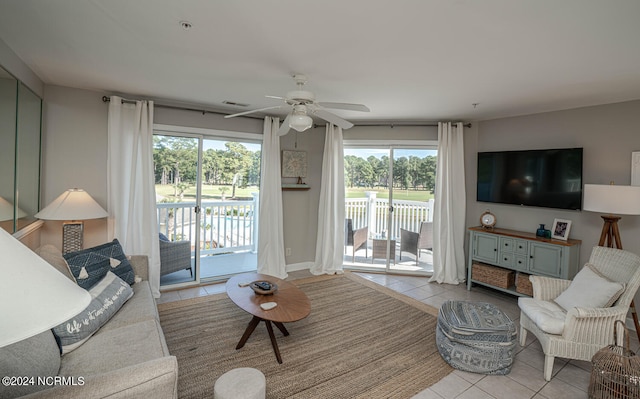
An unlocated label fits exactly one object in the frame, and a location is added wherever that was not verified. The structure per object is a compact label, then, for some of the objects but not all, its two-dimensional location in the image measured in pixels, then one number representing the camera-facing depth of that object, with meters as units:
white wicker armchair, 2.32
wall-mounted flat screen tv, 3.67
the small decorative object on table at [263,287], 2.84
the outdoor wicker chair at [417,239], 4.98
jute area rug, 2.29
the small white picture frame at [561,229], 3.71
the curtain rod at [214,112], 3.63
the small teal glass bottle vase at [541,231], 3.84
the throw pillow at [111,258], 2.46
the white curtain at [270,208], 4.57
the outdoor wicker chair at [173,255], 4.03
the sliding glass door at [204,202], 4.11
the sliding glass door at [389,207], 5.00
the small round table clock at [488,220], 4.41
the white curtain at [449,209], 4.66
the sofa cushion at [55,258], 2.39
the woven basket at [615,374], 1.95
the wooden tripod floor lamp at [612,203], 2.83
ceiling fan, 2.41
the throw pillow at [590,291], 2.45
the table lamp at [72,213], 2.91
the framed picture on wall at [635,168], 3.26
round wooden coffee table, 2.49
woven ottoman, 2.43
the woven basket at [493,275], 4.02
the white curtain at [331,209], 4.95
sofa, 1.19
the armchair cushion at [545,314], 2.40
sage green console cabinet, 3.56
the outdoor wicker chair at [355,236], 5.24
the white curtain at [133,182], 3.58
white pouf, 1.64
